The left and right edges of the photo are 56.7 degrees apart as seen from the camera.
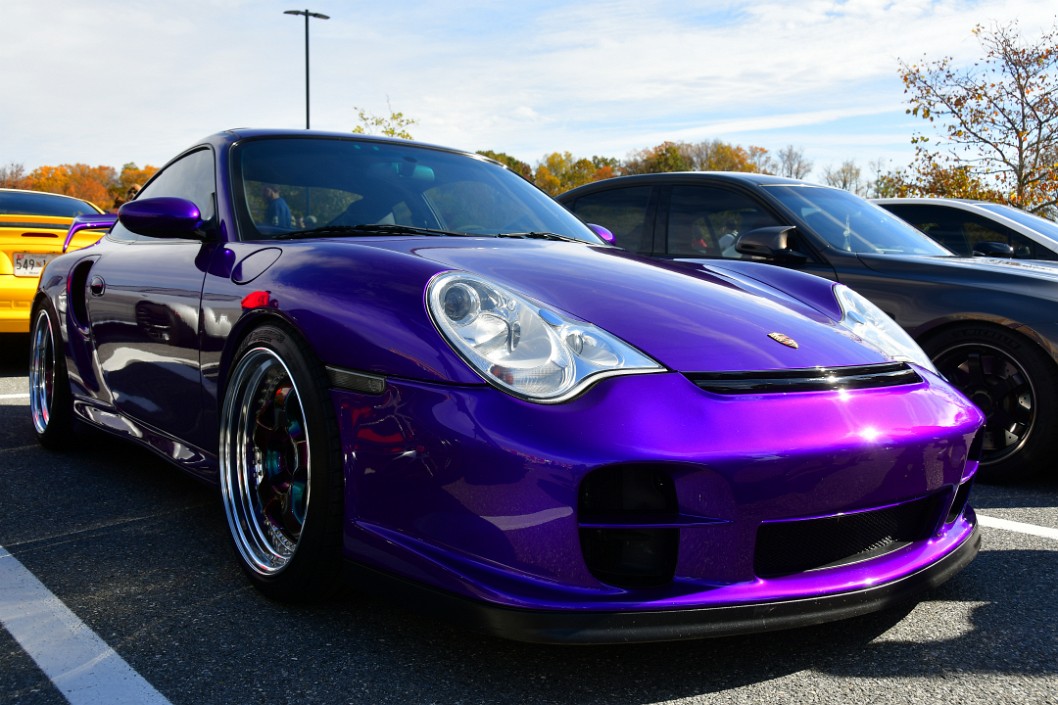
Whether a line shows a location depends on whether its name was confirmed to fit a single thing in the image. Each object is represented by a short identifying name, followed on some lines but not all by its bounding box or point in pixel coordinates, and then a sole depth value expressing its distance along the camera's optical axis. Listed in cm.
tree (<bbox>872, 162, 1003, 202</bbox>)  1880
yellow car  665
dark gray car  409
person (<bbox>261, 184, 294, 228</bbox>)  307
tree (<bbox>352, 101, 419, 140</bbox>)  3325
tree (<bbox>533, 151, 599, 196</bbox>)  7488
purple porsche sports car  197
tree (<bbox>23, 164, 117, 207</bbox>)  8399
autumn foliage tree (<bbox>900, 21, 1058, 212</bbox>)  1808
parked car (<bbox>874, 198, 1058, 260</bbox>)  658
